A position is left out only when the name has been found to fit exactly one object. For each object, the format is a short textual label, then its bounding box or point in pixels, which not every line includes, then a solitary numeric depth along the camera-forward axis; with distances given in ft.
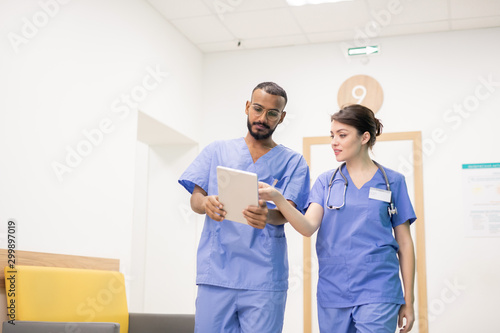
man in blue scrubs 6.20
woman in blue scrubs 6.39
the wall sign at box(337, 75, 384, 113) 15.24
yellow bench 7.99
